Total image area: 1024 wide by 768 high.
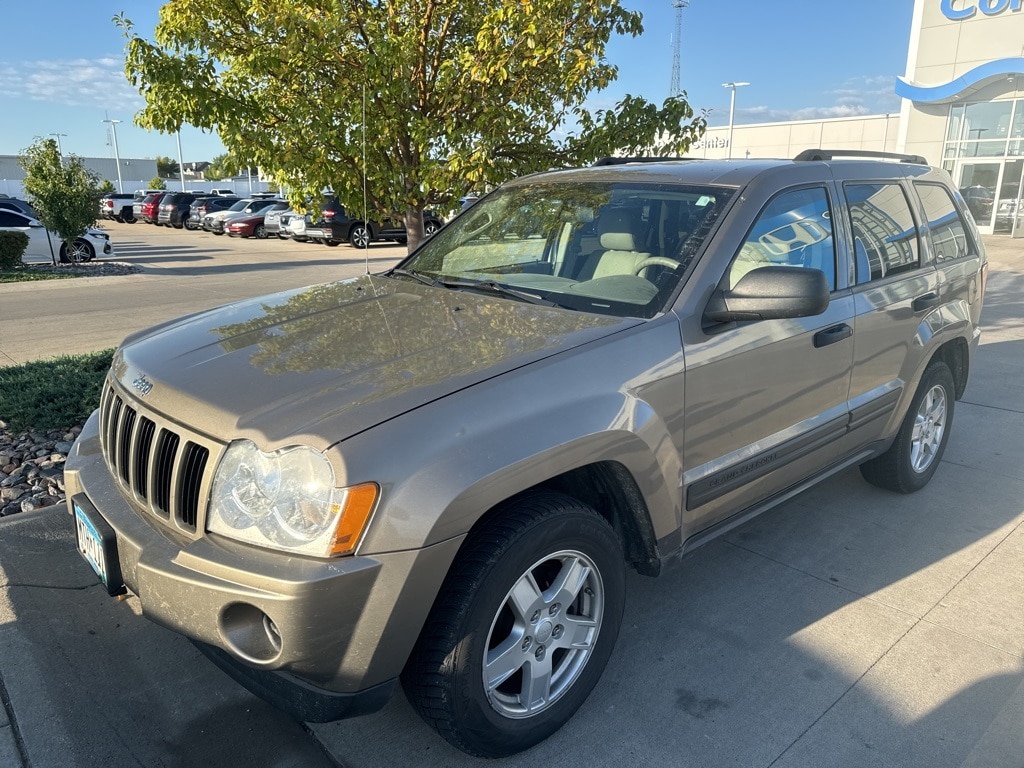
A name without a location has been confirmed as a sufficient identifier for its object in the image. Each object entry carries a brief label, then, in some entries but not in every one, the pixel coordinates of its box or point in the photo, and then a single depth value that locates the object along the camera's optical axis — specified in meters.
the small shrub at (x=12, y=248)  16.31
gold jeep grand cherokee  1.98
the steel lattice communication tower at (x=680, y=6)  57.37
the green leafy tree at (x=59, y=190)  16.62
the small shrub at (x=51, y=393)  5.14
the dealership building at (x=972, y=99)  22.86
